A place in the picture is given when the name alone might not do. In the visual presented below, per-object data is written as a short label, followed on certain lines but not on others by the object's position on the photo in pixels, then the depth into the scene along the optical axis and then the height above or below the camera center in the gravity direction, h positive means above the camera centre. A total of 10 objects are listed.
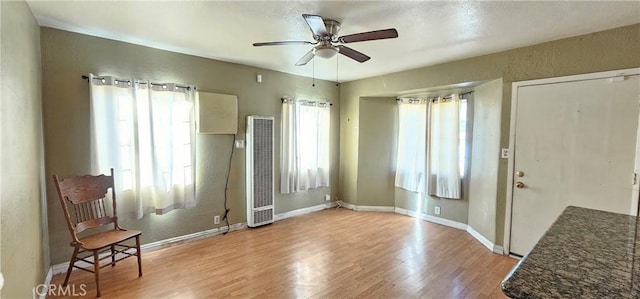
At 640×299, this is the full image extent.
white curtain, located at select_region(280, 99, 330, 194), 4.54 -0.13
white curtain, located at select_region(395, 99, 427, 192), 4.59 -0.09
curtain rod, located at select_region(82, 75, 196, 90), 2.79 +0.59
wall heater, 4.02 -0.47
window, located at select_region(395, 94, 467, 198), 4.18 -0.09
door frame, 2.90 -0.09
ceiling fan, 2.07 +0.79
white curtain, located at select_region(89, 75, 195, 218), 2.86 -0.05
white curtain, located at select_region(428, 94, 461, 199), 4.18 -0.12
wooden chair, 2.39 -0.77
